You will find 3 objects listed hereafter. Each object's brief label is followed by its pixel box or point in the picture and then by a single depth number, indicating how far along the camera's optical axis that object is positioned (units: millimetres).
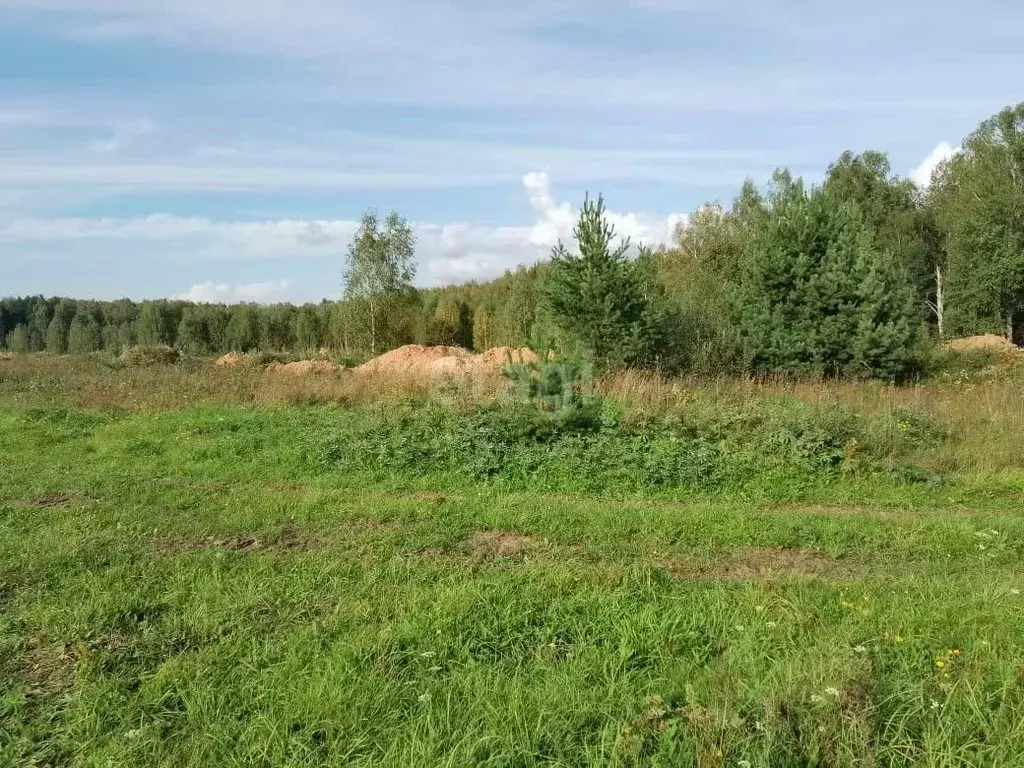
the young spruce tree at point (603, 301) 15422
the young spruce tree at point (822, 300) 15945
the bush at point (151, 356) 26797
